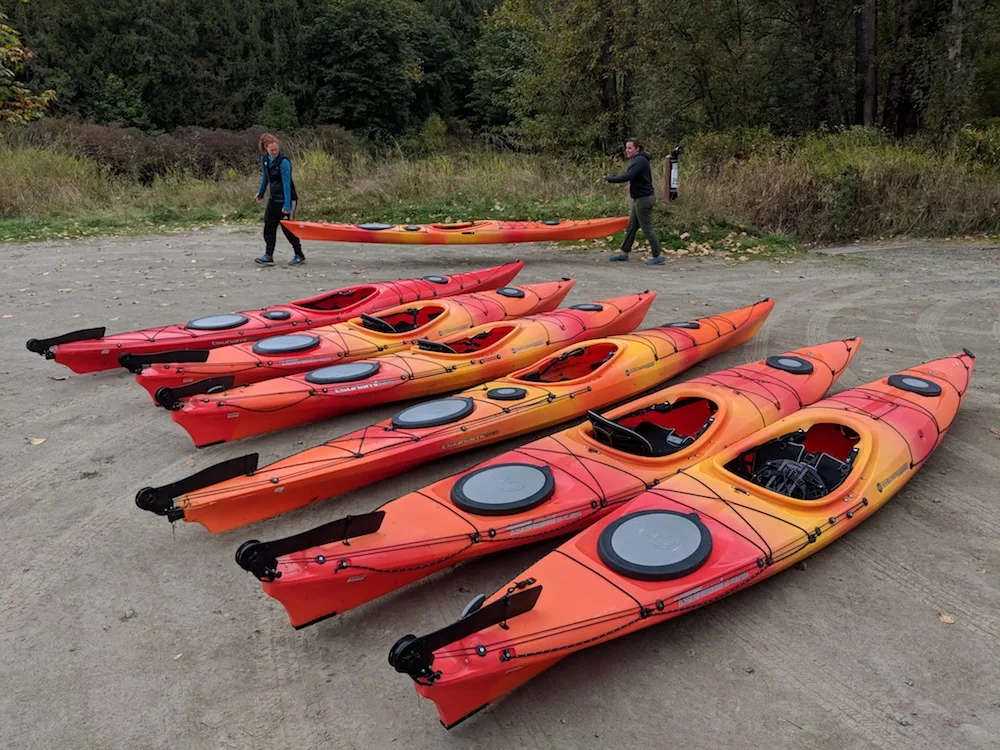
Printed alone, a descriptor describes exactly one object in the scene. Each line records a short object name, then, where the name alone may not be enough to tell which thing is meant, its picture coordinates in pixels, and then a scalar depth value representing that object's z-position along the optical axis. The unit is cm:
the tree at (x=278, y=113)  3372
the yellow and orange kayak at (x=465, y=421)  349
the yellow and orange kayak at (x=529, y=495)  278
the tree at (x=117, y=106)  3172
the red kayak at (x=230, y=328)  549
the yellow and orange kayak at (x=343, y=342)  492
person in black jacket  891
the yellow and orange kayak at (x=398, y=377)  456
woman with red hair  875
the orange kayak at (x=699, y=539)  236
